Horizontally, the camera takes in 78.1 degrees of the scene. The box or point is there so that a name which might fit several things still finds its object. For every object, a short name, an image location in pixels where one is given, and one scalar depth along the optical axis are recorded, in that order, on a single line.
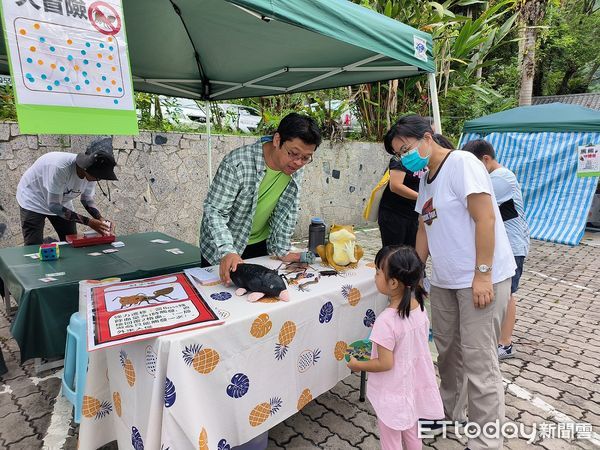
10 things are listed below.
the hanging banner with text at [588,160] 5.39
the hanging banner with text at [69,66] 1.23
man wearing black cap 2.98
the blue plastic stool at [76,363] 1.83
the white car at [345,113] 7.18
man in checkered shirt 1.89
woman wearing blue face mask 1.61
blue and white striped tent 5.66
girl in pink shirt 1.47
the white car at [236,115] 6.53
